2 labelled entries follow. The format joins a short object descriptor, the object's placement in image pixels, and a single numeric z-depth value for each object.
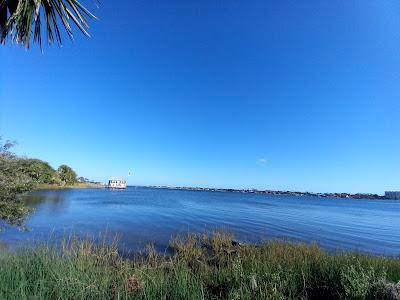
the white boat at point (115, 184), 156.62
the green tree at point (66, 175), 120.75
